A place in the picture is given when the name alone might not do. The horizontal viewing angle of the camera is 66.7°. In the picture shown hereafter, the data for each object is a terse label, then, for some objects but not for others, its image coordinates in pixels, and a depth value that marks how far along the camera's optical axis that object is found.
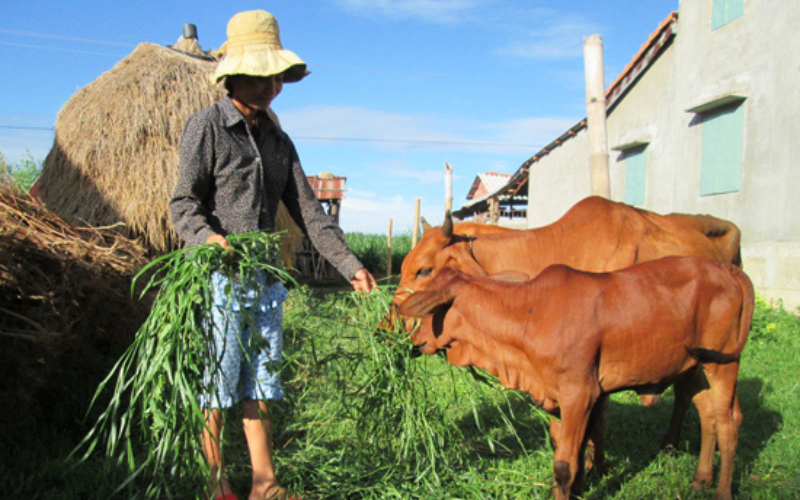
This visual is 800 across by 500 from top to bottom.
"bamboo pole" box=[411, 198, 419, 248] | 16.47
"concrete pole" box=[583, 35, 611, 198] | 6.15
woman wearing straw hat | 2.73
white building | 8.69
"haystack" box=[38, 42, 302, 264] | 7.78
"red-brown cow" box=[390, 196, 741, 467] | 3.85
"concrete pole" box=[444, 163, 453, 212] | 16.42
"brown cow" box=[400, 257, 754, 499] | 2.70
